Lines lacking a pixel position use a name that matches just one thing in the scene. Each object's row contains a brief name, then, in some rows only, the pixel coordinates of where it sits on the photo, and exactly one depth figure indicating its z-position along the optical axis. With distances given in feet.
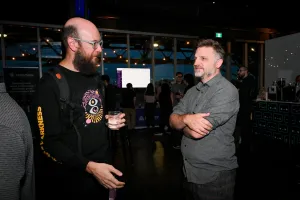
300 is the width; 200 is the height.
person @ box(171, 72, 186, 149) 21.65
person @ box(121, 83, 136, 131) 21.76
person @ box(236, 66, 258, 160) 16.94
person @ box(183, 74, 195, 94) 16.70
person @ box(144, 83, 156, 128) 24.71
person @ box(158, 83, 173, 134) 21.33
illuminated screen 29.96
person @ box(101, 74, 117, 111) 13.97
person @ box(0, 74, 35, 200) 2.34
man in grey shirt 4.96
